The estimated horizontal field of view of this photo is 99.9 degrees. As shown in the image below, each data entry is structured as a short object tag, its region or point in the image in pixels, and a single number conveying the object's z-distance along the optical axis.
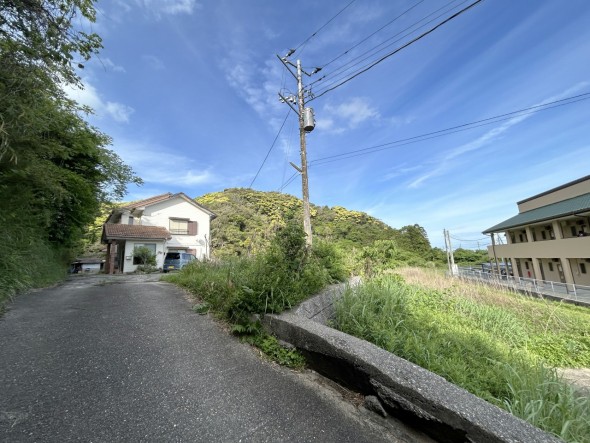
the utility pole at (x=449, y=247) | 21.19
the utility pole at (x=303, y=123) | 7.66
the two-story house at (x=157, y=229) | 16.91
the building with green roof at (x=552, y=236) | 14.65
